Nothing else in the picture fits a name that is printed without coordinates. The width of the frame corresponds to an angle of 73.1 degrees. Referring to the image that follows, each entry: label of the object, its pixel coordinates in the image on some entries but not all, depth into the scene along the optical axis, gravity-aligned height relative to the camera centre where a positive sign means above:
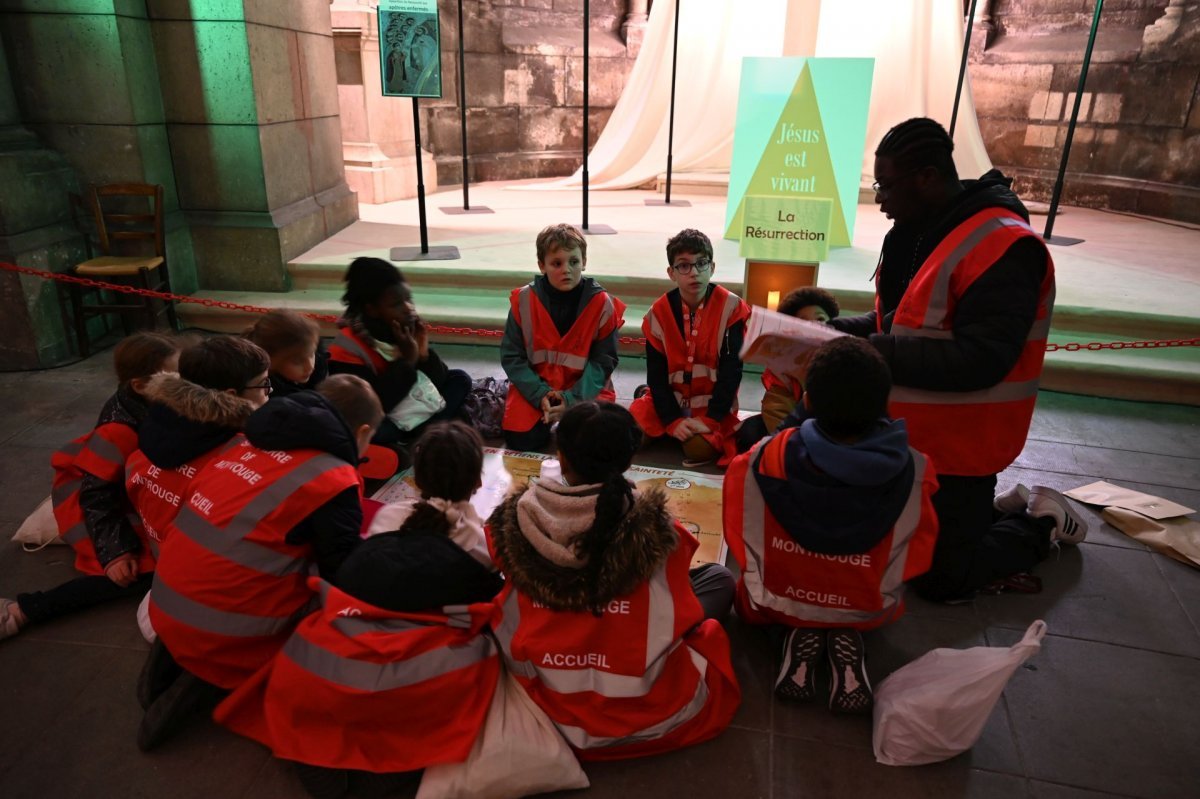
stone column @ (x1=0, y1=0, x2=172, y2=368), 4.83 -0.26
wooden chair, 5.06 -1.02
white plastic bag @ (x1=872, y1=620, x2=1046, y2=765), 2.02 -1.44
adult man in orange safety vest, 2.47 -0.65
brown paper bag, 3.10 -1.54
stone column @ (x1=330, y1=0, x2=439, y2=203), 7.96 -0.21
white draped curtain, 7.86 +0.34
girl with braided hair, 1.94 -1.15
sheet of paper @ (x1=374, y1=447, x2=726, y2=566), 3.05 -1.51
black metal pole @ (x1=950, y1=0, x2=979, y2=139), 6.37 +0.31
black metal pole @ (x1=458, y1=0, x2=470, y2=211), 7.09 -0.58
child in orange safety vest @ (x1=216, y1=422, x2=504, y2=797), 1.94 -1.28
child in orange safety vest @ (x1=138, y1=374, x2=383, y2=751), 2.12 -1.14
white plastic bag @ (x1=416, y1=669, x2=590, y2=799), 1.95 -1.52
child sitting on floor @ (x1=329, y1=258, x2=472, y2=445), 3.54 -1.05
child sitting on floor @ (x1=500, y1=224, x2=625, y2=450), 3.90 -1.15
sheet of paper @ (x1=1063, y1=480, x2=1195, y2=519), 3.30 -1.53
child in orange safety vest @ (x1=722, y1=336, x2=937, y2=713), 2.18 -1.09
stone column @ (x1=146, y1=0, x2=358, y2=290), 5.46 -0.21
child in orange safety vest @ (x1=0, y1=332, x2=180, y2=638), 2.64 -1.30
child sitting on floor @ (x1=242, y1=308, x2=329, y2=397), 2.96 -0.87
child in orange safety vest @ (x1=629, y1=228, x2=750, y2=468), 3.75 -1.14
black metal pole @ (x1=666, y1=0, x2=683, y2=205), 7.45 -0.21
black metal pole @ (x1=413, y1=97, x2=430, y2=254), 5.96 -0.58
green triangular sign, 5.27 -0.07
